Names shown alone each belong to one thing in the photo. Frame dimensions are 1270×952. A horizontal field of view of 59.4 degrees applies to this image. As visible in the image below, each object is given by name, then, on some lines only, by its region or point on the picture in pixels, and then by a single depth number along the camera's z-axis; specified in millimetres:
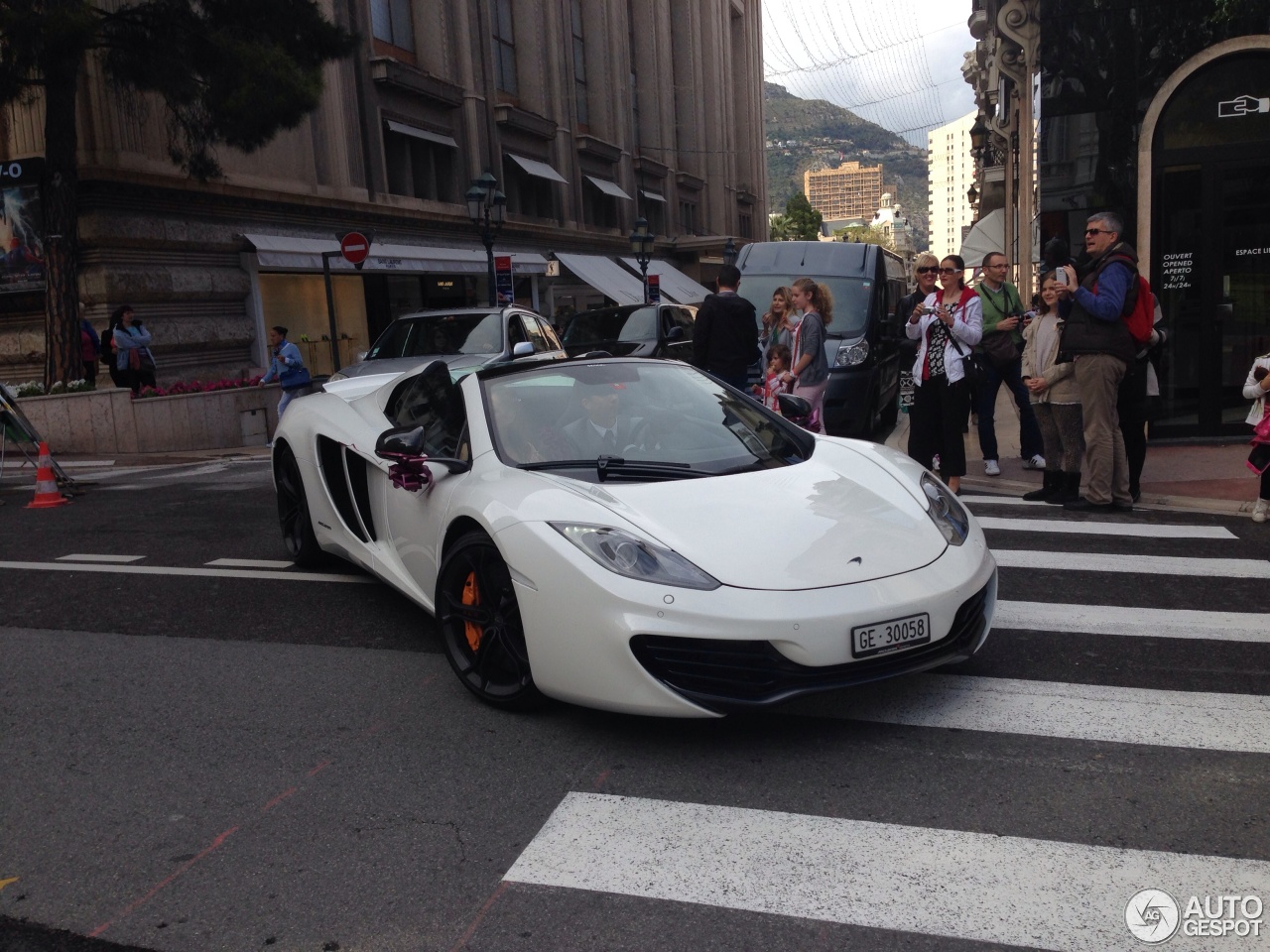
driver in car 4840
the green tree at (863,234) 177500
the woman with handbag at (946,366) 8492
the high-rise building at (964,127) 170750
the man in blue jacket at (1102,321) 7438
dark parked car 16203
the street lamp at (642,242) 32656
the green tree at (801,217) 114312
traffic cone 10570
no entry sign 17984
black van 12438
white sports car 3705
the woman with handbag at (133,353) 17734
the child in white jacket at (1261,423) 7336
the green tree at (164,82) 16375
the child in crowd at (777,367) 9430
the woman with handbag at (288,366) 14773
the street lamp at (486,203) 21422
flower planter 15555
